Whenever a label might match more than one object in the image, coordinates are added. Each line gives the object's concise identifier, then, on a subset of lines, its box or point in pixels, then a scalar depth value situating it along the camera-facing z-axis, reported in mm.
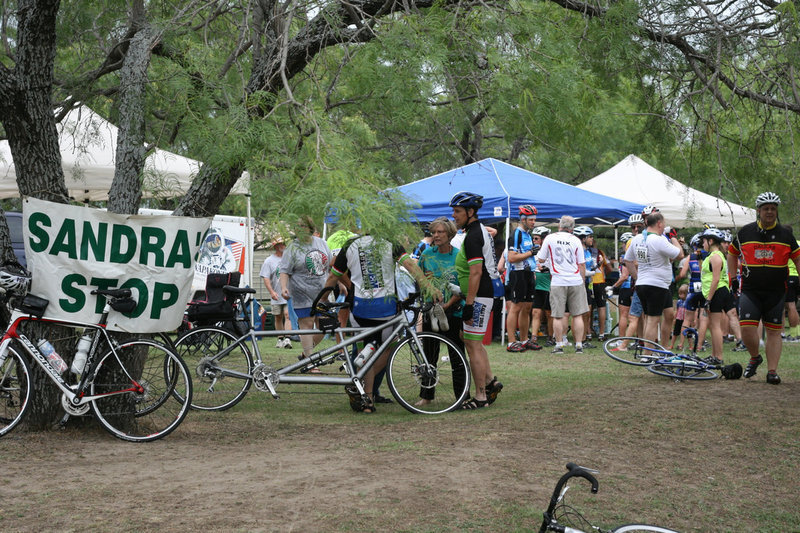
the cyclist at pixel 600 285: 15195
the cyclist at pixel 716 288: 11109
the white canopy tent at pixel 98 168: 6852
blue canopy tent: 14188
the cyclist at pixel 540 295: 13819
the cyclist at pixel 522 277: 13617
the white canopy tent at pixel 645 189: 17922
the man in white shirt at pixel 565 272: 12703
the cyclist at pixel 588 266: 14578
